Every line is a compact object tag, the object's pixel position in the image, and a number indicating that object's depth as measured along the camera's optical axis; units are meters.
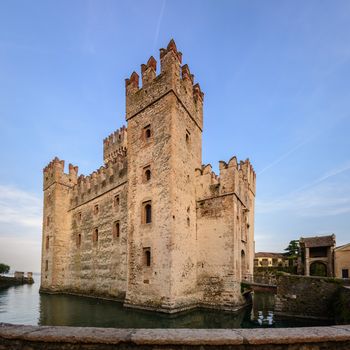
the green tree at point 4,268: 42.90
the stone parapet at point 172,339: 3.39
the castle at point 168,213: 15.06
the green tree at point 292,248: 48.88
